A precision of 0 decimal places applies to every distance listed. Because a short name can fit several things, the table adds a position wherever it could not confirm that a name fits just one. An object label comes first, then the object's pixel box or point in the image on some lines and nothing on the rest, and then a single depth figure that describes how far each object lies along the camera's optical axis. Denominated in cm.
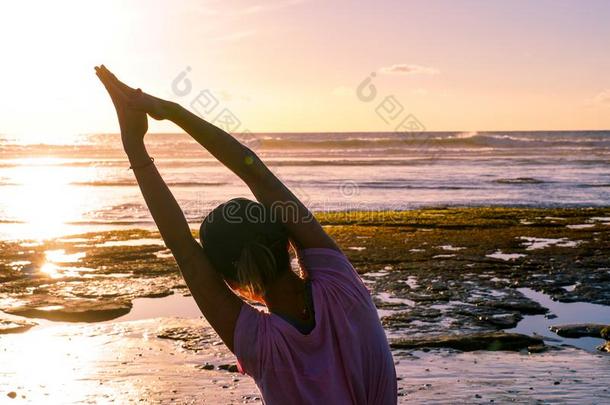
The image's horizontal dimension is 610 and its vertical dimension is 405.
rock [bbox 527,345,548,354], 817
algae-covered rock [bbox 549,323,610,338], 883
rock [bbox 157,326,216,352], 856
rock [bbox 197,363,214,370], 771
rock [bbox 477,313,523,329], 945
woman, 185
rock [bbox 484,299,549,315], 1022
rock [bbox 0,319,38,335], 929
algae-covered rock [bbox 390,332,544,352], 838
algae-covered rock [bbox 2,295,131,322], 1007
